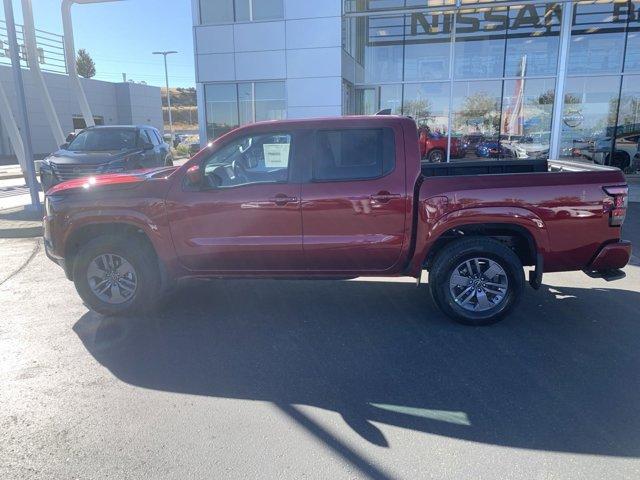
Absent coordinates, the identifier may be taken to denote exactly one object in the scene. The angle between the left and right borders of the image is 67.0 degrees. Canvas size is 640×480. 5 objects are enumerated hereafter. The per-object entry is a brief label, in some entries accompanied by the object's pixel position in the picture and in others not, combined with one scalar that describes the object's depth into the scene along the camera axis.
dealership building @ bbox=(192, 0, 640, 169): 14.34
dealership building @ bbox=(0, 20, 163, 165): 32.33
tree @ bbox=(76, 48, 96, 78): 69.56
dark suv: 10.82
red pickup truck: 4.40
